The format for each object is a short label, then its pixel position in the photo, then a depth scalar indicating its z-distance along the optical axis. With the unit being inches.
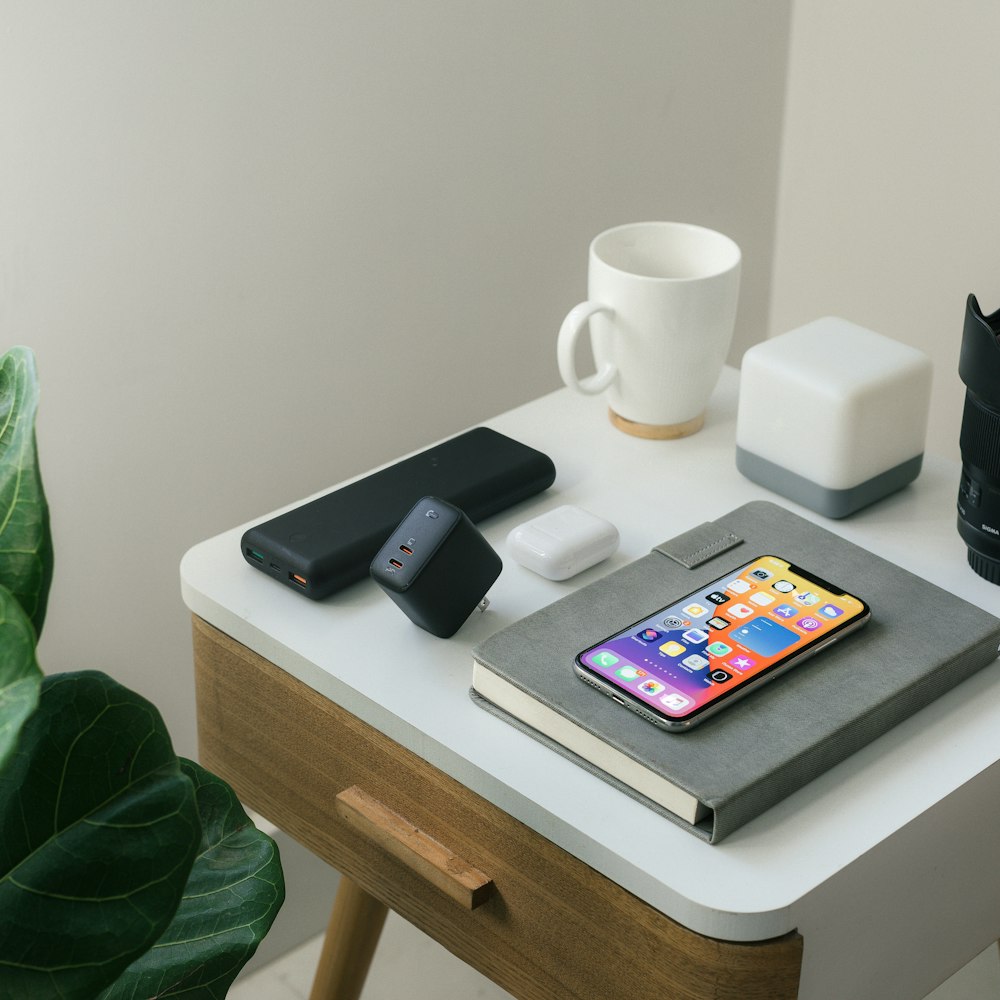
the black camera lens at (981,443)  51.4
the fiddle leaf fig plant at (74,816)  41.6
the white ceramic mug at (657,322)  56.5
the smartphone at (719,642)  48.7
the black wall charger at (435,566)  50.7
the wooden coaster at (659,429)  58.8
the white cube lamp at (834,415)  54.6
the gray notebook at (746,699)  47.3
